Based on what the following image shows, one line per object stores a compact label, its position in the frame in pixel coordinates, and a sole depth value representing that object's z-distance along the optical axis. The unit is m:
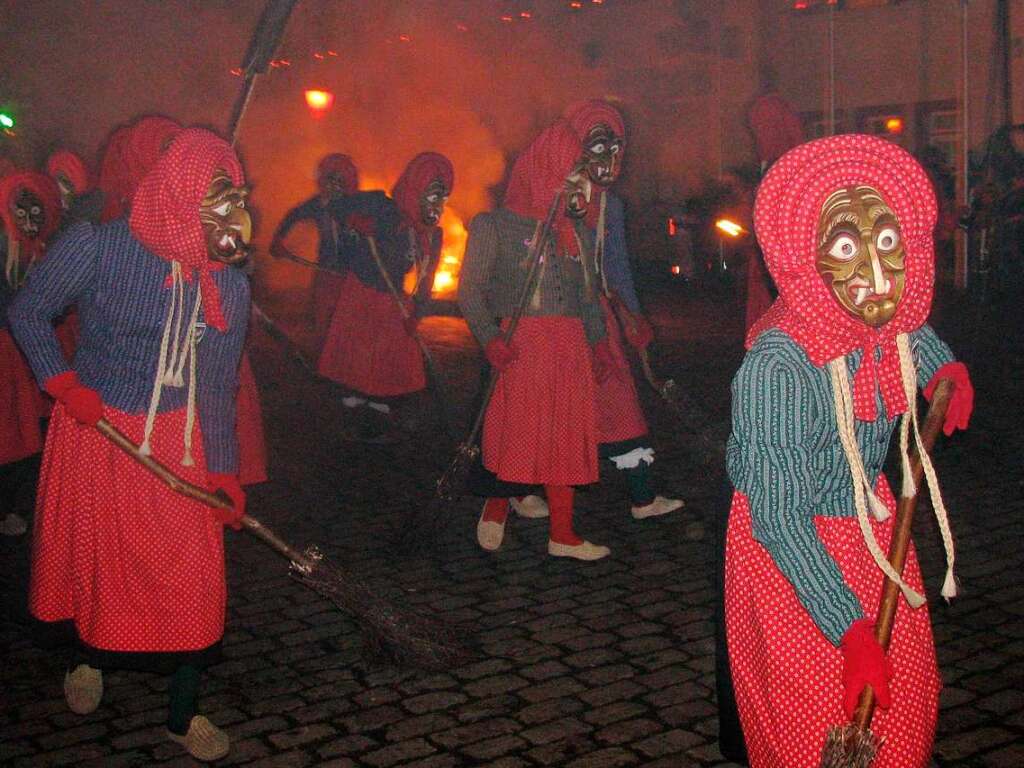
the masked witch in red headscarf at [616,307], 6.11
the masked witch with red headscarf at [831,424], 2.66
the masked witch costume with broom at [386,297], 9.18
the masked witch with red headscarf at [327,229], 10.01
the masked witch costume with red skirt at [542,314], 6.00
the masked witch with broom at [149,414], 3.96
